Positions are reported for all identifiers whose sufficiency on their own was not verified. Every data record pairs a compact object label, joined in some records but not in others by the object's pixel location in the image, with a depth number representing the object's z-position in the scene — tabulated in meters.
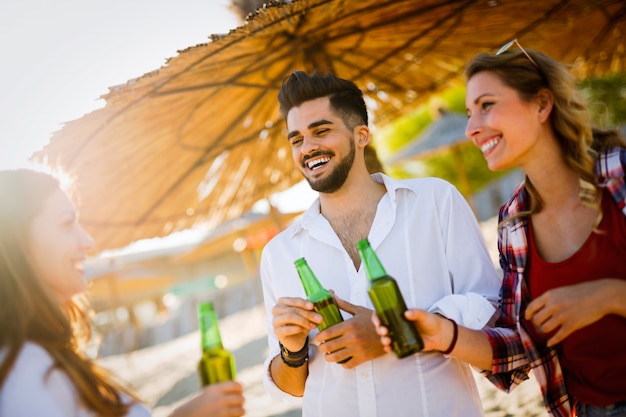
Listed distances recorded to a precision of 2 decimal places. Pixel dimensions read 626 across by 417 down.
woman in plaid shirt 1.98
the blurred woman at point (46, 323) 1.47
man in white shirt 2.20
